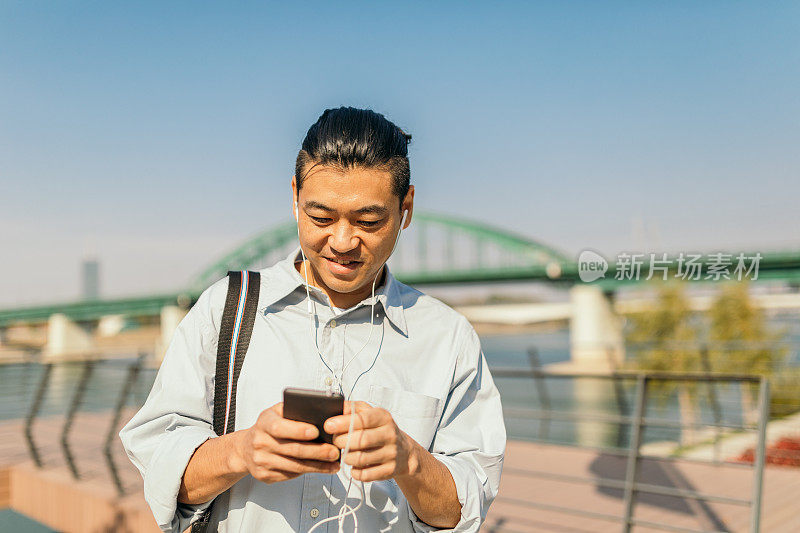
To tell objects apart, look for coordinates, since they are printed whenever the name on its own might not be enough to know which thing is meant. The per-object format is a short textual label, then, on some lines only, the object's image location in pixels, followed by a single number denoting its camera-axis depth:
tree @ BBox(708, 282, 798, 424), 13.81
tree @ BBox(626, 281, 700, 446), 16.14
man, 1.16
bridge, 23.95
